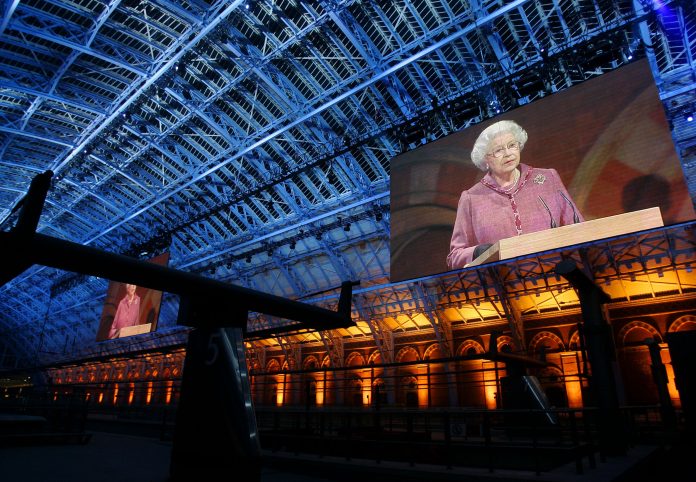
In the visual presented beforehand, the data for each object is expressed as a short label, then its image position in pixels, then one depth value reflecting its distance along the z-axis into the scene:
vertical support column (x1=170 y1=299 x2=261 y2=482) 4.03
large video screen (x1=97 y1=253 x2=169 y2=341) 26.05
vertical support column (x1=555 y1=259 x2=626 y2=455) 7.17
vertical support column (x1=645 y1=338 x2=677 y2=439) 12.10
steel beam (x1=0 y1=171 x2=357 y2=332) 2.99
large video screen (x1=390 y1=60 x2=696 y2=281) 11.41
